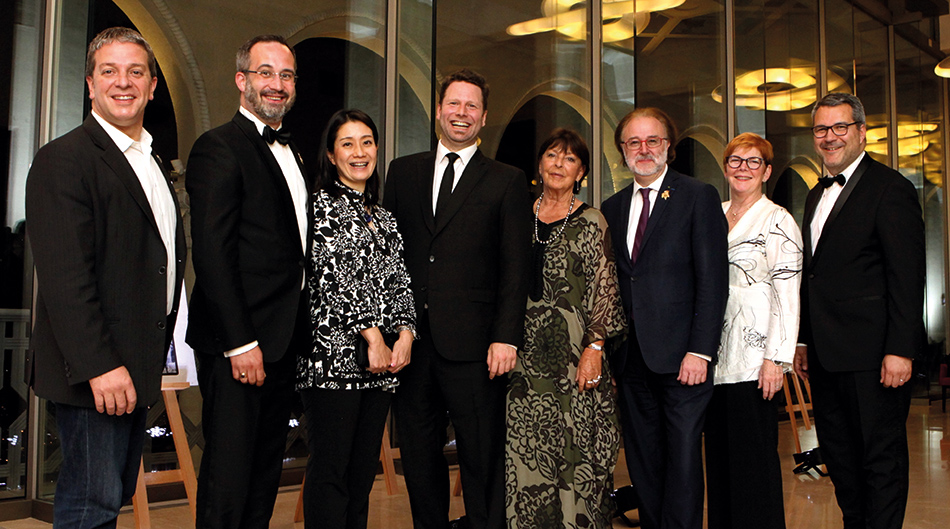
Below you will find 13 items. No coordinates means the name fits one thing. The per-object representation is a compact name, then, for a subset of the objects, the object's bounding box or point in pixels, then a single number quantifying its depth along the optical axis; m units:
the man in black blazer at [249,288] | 2.29
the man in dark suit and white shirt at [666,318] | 2.93
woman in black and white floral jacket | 2.50
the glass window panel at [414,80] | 5.10
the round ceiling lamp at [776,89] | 8.16
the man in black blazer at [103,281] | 1.94
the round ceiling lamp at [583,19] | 6.11
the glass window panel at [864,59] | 9.72
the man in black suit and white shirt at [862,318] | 2.91
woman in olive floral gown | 2.90
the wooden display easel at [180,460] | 3.32
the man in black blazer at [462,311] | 2.75
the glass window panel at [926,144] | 11.22
